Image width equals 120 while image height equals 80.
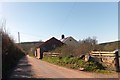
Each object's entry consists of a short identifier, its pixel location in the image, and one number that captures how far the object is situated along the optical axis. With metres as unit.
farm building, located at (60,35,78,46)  25.74
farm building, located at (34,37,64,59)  21.28
